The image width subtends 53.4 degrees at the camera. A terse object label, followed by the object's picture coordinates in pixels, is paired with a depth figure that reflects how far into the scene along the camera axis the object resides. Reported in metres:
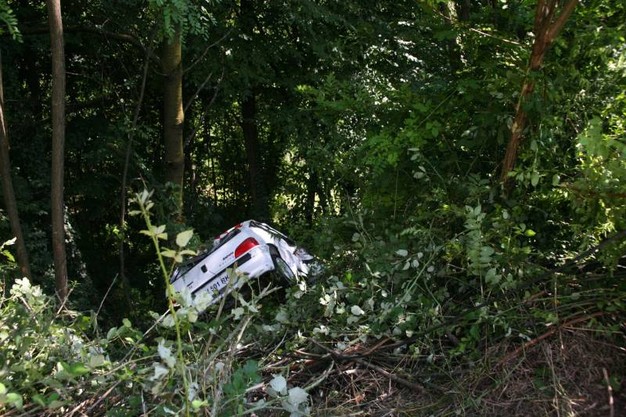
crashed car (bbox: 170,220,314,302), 7.00
